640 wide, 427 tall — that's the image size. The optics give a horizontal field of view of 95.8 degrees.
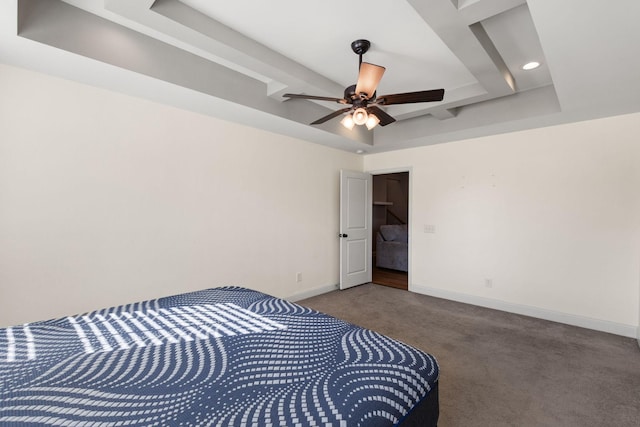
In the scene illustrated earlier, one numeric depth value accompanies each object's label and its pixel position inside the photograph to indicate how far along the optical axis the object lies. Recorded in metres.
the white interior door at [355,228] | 4.77
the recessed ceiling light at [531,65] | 2.64
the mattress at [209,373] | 0.91
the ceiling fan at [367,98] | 2.09
